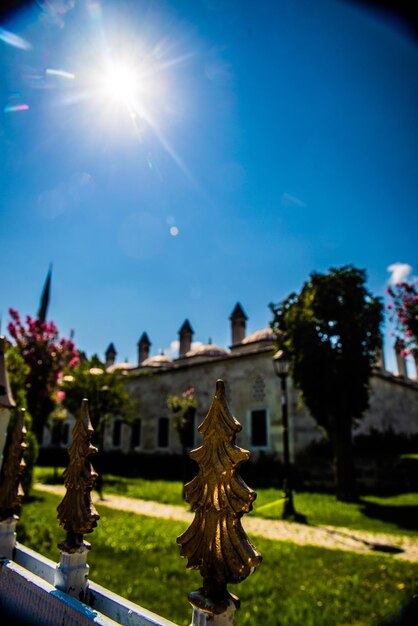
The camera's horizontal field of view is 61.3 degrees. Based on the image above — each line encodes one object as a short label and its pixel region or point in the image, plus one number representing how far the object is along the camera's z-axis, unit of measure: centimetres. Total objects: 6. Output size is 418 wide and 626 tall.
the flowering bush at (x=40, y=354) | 1191
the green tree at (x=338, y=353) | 1181
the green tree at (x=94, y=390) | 1728
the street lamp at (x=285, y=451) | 943
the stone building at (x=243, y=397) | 1833
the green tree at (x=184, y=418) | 1383
